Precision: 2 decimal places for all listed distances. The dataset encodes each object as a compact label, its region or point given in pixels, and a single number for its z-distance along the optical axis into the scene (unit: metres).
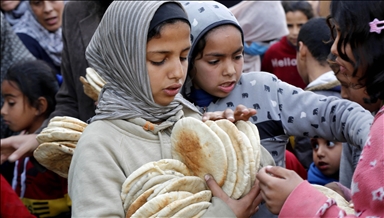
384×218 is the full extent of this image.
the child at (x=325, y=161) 3.68
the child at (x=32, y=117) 3.98
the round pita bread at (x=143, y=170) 2.09
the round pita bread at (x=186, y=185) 2.05
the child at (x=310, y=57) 4.20
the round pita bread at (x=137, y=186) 2.08
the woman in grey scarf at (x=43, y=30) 5.26
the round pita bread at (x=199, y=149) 2.13
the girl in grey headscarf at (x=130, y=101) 2.12
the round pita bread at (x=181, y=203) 1.99
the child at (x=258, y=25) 5.52
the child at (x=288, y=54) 5.57
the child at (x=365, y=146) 1.82
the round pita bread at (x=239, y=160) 2.12
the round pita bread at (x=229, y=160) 2.12
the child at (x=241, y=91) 2.57
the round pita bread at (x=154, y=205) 2.00
